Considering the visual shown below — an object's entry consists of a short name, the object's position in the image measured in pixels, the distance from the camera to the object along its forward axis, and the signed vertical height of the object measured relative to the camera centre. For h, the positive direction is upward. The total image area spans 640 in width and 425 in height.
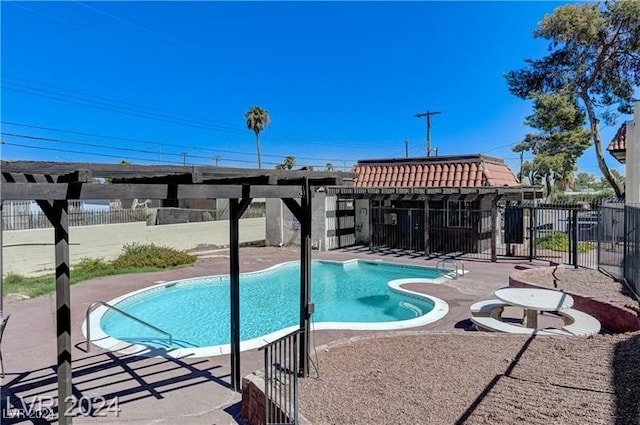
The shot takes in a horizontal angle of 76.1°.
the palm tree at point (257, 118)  40.20 +9.20
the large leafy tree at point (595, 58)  17.95 +7.28
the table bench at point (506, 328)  6.62 -2.02
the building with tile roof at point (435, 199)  16.64 +0.45
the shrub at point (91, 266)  13.89 -1.86
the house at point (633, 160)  12.86 +1.56
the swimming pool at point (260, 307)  8.30 -2.56
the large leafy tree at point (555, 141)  20.09 +4.82
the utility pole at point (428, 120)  36.62 +8.19
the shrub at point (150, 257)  15.12 -1.73
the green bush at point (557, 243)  16.73 -1.49
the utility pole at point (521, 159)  46.25 +5.99
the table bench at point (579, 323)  6.68 -1.99
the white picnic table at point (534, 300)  7.33 -1.71
